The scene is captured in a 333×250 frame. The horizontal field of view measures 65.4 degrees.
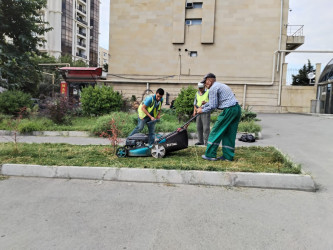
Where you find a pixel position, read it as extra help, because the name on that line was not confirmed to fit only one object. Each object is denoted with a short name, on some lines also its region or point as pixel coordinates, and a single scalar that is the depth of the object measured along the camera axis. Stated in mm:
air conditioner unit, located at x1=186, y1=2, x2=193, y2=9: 25530
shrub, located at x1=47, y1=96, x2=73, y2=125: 11500
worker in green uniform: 5254
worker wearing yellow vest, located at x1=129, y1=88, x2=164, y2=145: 6441
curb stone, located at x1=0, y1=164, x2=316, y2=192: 4254
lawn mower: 5590
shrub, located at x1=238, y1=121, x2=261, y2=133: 9984
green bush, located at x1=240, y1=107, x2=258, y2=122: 12289
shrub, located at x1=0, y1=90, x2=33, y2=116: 12773
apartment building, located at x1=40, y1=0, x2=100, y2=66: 59250
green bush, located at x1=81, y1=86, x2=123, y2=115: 13352
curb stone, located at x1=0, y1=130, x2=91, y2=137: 10195
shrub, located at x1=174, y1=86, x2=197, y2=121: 11922
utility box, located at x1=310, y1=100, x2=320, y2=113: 23731
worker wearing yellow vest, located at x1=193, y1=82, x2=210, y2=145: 7555
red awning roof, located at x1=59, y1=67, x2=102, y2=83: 19672
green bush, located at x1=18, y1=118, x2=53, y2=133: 10344
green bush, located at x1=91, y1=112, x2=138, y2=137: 9747
